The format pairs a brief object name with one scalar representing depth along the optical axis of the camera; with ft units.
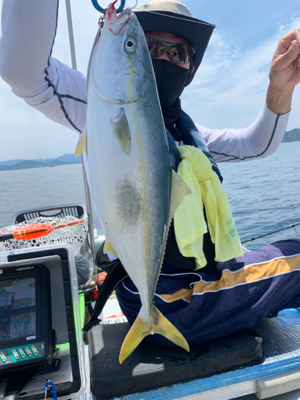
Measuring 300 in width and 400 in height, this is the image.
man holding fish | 3.16
